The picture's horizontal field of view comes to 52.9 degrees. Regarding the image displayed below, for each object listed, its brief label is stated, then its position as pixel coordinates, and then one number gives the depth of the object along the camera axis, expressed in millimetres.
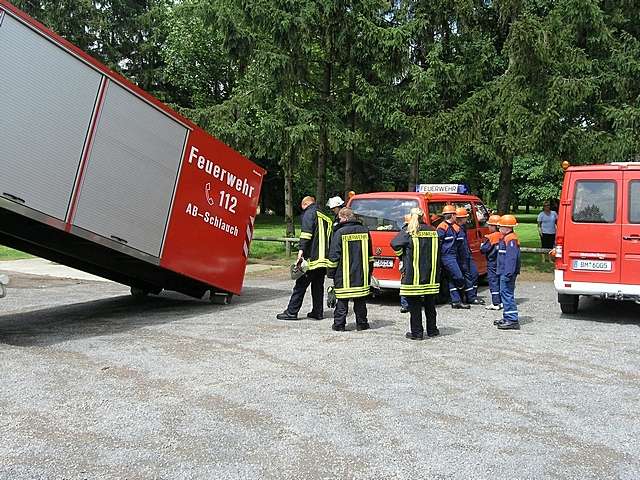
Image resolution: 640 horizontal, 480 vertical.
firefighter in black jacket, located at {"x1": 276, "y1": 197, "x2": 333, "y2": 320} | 9031
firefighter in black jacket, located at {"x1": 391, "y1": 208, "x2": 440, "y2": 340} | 7679
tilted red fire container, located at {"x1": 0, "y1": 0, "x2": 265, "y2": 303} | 6777
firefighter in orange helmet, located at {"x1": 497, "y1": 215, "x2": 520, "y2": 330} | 8500
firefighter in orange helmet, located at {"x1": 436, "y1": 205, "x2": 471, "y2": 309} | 10133
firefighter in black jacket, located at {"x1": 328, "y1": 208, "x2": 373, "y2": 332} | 8219
